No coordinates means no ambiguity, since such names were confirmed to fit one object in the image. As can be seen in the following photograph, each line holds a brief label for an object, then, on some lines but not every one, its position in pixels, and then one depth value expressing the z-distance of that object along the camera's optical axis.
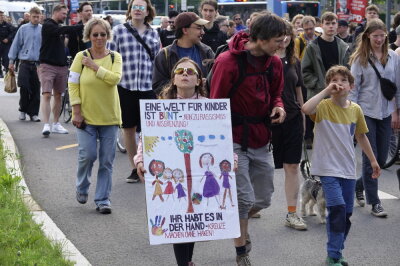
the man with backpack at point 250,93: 8.62
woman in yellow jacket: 12.00
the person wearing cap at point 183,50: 11.65
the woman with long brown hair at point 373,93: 12.20
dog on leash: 11.57
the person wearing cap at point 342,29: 23.06
